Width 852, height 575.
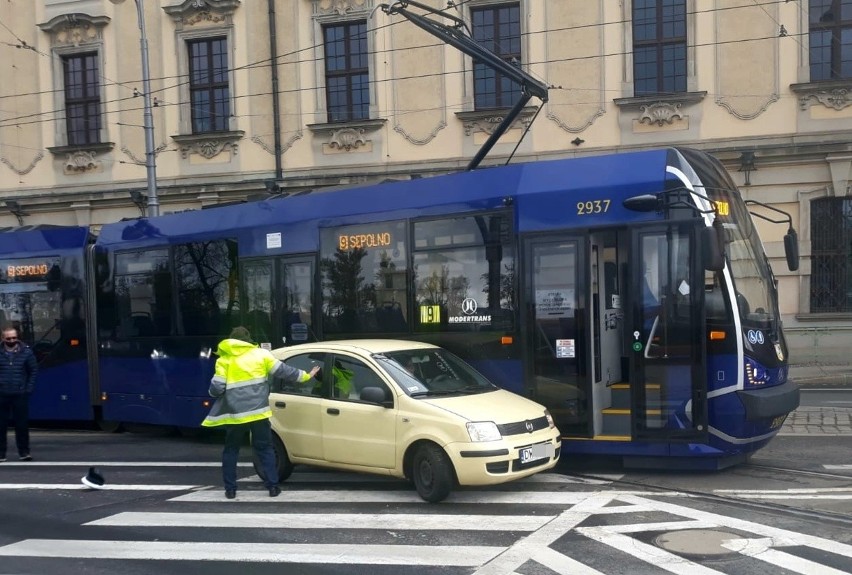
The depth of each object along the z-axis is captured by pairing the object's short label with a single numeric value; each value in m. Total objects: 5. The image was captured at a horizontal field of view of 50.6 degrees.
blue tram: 8.96
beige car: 8.20
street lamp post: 20.08
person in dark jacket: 11.98
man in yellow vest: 8.95
